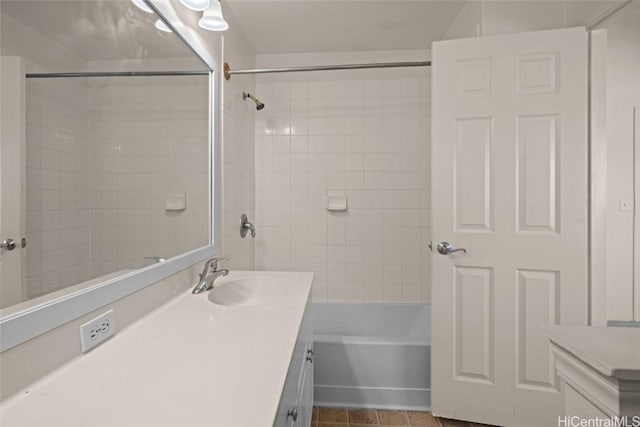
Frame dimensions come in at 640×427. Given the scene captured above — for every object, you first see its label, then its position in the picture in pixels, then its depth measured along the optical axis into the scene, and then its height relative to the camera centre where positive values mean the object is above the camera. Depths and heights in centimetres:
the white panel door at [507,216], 156 -5
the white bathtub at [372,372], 183 -101
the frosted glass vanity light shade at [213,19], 132 +82
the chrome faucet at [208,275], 125 -30
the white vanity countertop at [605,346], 57 -30
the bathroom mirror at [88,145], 62 +17
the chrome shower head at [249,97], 220 +80
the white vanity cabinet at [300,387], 73 -56
